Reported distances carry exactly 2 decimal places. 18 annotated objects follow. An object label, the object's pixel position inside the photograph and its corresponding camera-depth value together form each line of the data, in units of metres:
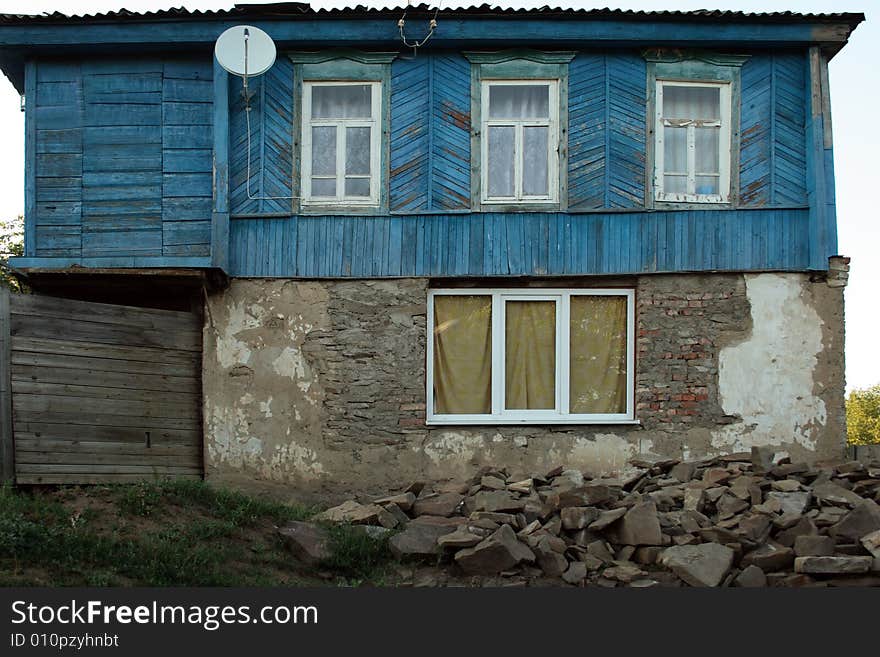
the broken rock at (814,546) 8.16
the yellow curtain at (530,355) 11.90
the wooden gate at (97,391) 10.31
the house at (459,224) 11.69
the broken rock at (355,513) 9.64
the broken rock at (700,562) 8.02
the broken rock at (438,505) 9.76
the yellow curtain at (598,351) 11.92
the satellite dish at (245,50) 11.37
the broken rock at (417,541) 8.67
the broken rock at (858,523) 8.34
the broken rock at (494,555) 8.30
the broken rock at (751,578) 7.99
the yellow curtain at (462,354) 11.91
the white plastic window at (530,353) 11.89
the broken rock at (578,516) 8.85
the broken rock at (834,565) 7.95
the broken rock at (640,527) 8.58
